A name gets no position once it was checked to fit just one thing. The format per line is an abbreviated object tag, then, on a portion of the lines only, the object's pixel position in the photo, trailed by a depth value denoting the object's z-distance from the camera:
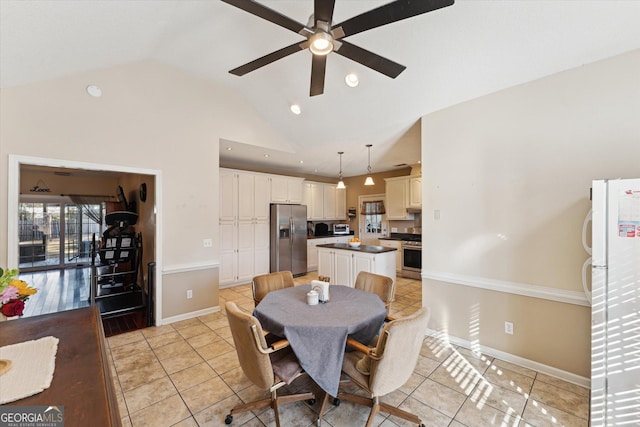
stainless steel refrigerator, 5.80
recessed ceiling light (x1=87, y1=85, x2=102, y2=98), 3.06
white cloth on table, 0.91
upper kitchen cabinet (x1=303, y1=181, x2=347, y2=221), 6.95
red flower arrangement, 1.10
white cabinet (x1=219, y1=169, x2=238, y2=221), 5.15
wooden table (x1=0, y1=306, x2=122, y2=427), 0.83
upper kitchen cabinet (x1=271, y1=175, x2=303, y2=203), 5.95
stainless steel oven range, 5.76
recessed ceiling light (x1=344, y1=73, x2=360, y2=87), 3.14
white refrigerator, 1.73
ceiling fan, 1.61
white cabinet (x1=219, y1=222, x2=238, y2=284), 5.19
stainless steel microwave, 7.28
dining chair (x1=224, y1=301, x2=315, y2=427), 1.67
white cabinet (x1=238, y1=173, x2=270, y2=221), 5.42
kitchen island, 4.21
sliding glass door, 7.09
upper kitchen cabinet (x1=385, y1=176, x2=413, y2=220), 6.34
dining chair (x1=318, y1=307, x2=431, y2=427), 1.62
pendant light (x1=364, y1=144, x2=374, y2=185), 4.80
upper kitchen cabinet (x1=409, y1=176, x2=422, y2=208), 6.07
